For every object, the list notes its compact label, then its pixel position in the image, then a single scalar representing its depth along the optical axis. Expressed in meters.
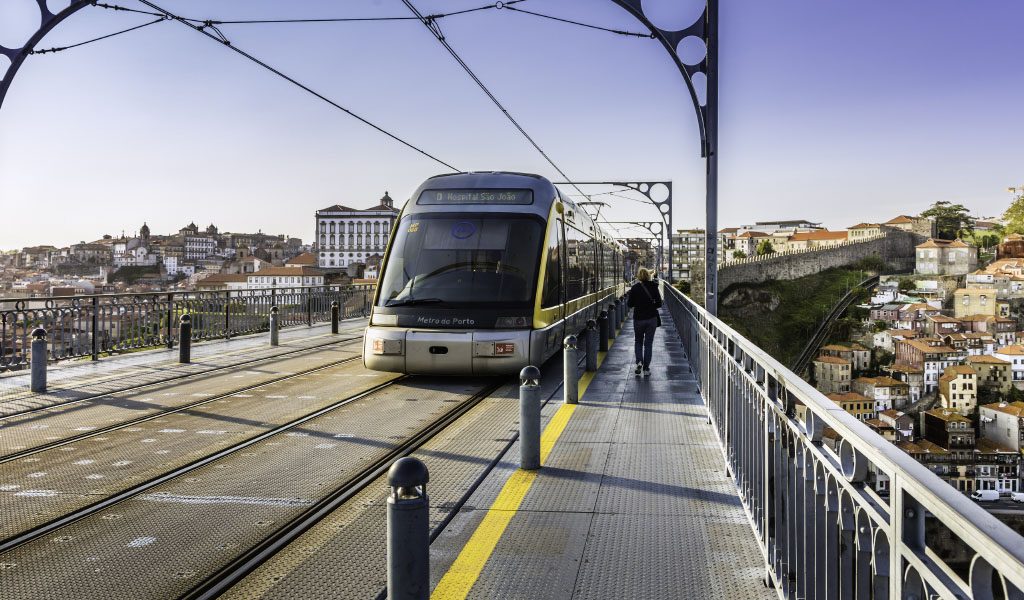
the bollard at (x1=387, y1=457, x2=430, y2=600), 2.94
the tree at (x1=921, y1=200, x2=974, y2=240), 146.12
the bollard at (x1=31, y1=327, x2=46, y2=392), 10.05
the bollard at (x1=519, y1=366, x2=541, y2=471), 5.98
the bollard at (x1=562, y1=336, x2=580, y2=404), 8.98
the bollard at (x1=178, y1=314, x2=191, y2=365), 13.09
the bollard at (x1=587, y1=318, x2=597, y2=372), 12.47
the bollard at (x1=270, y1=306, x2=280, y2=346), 16.41
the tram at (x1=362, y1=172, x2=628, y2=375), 10.51
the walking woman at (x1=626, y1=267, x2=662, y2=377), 11.79
